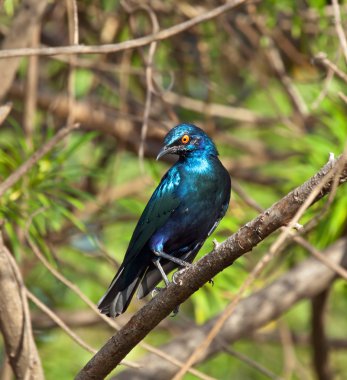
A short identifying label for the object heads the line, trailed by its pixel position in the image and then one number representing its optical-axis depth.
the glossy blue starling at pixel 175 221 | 7.97
